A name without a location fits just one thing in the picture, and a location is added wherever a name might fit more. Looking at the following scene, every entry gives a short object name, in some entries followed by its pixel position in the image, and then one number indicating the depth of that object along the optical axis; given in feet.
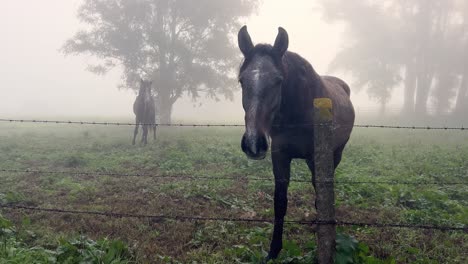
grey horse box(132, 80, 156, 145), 54.85
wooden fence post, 11.71
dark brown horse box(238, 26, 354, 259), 11.43
